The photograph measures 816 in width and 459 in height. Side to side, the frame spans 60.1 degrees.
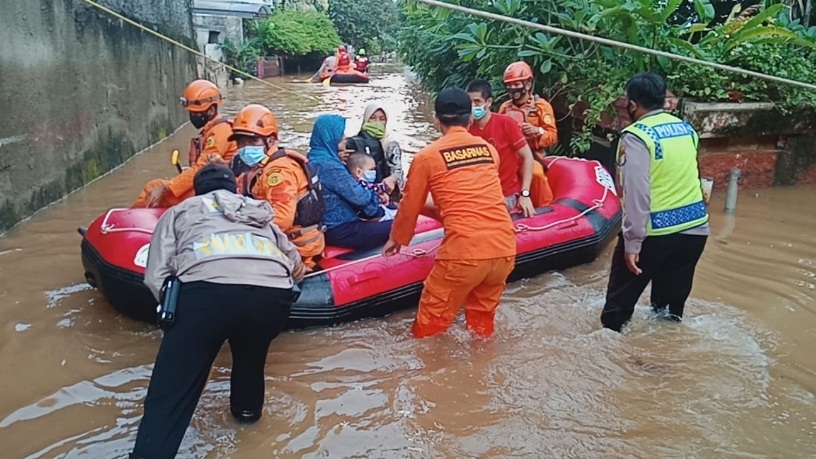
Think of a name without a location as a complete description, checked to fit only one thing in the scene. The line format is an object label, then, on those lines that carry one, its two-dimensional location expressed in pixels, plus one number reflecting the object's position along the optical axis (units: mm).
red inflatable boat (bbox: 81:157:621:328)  4176
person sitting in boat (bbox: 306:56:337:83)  22703
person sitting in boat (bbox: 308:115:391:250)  4414
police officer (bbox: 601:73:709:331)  3617
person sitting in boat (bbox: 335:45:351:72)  22688
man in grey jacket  2674
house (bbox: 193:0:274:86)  20203
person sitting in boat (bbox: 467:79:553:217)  5141
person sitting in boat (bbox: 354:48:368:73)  23688
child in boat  4797
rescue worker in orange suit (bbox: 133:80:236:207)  4914
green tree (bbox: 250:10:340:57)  26891
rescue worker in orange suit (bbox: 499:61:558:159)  5891
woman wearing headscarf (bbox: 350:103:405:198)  5098
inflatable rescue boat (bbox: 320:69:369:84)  21953
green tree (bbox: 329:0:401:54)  37781
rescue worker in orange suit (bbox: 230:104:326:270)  3881
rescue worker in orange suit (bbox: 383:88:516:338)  3775
